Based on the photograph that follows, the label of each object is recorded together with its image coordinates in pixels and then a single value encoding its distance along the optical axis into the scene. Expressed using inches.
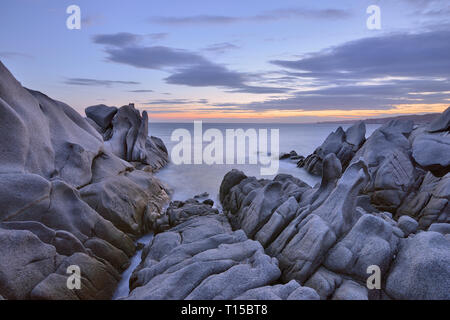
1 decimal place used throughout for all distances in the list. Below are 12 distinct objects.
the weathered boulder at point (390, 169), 698.8
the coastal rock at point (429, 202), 569.9
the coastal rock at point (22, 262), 282.0
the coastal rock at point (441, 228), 409.7
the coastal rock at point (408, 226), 408.4
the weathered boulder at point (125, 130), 1154.7
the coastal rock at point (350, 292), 278.1
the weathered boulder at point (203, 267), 280.2
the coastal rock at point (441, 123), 785.0
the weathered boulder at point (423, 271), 266.7
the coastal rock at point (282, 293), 265.0
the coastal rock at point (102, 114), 1246.0
